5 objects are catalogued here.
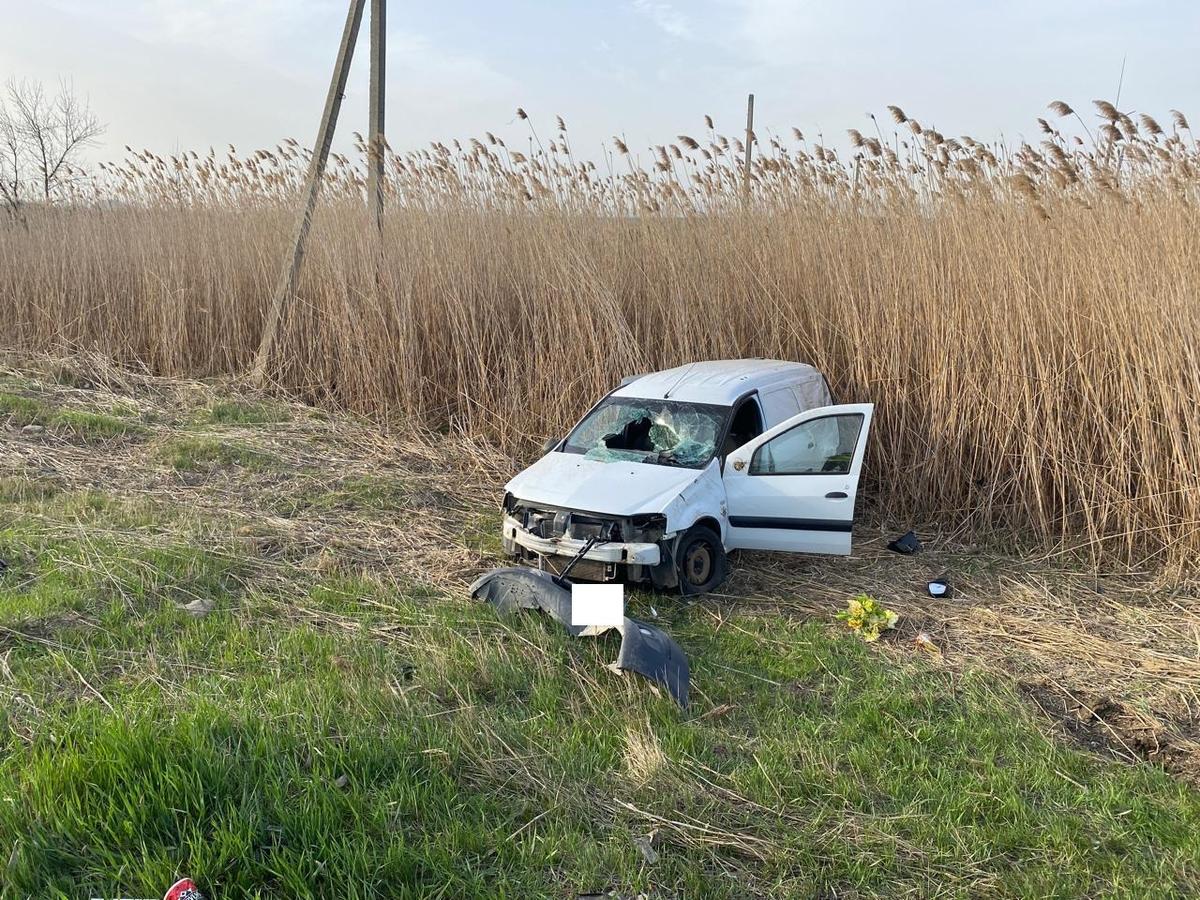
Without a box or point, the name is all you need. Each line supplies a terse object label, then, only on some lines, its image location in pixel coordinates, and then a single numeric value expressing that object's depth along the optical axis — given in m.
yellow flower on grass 4.48
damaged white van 4.70
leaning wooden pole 8.97
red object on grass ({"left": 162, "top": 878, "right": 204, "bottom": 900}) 2.18
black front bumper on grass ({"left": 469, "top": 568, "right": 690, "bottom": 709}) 3.64
